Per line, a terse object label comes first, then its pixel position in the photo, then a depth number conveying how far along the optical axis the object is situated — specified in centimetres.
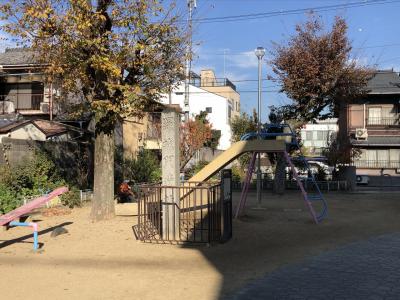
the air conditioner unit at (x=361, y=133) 3073
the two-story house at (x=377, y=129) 3094
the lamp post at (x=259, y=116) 1469
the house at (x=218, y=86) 5675
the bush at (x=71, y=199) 1447
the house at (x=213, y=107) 5066
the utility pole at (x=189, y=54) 1234
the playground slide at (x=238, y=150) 1145
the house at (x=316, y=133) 5488
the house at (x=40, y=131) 1667
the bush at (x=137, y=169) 2055
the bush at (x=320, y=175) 2208
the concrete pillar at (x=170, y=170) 933
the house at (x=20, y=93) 2431
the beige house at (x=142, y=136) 2599
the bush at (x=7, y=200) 1212
